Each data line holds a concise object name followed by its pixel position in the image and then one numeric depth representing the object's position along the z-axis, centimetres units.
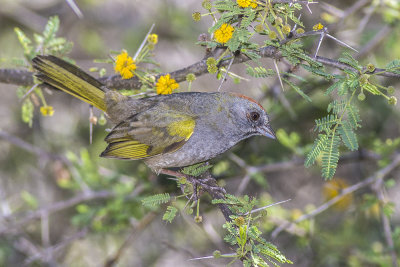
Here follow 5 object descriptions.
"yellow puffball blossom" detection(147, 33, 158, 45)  766
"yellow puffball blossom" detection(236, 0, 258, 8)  597
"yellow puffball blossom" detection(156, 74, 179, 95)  768
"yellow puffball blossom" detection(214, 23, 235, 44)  640
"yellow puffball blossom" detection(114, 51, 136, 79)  761
